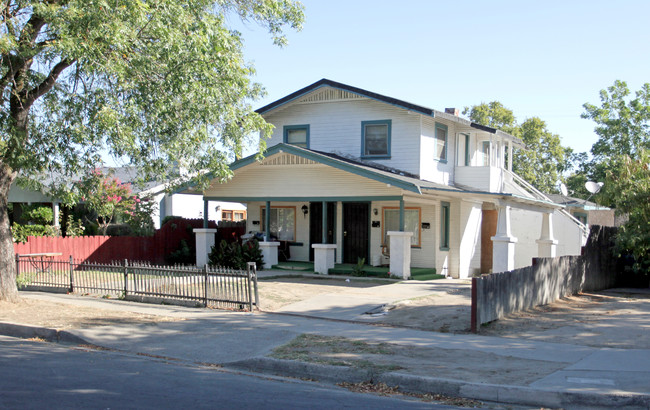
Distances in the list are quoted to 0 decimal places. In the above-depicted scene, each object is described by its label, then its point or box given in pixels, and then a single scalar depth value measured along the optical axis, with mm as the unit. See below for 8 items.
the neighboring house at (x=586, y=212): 30094
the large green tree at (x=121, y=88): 12125
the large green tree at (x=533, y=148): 41875
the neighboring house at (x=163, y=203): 26984
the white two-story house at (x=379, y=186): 20109
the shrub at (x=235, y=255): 21484
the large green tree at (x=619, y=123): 37250
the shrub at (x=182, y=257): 24844
